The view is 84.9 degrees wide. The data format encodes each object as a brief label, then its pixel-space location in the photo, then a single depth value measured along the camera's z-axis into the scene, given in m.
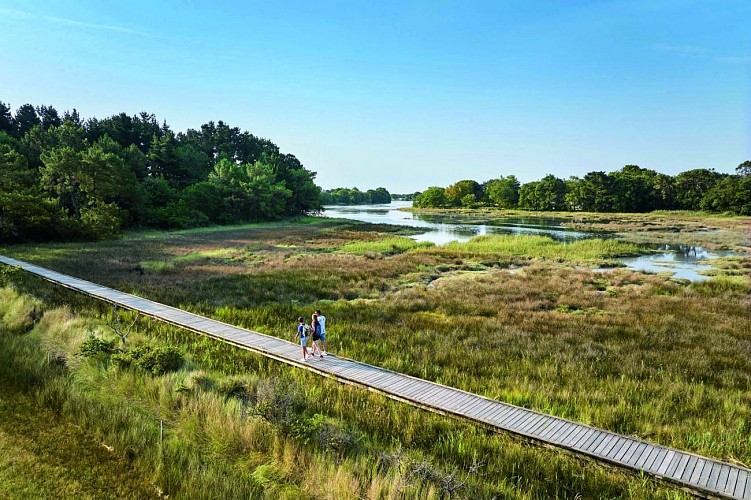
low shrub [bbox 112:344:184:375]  9.95
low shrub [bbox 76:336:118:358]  10.20
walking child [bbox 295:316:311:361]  11.04
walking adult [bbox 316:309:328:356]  11.15
